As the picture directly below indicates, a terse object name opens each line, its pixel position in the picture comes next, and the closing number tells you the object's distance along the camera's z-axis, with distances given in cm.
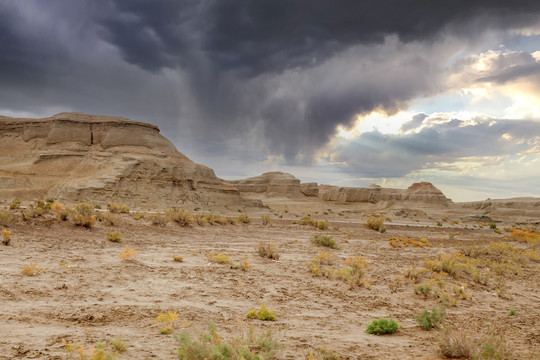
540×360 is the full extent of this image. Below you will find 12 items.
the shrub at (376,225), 3080
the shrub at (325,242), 1823
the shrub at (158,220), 2112
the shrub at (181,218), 2258
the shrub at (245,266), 1116
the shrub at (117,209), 2405
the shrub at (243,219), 2948
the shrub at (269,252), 1370
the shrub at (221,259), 1187
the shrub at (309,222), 3123
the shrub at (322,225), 3002
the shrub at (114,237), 1510
